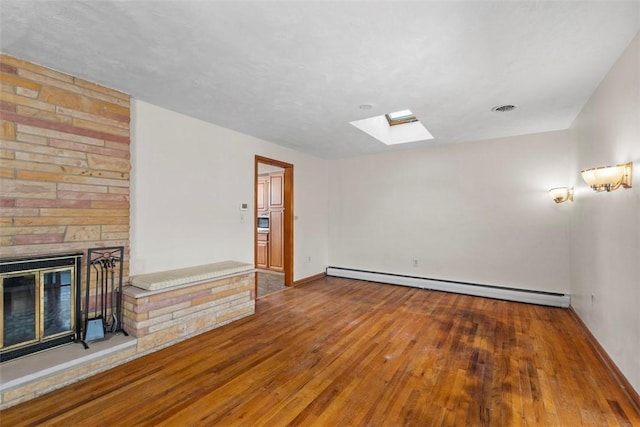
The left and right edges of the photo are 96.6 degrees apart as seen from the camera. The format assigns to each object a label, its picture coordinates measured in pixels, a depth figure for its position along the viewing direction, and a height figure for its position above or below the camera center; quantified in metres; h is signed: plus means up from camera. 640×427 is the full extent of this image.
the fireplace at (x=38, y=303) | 2.13 -0.65
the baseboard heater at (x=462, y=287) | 4.06 -1.12
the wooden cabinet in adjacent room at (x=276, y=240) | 6.15 -0.43
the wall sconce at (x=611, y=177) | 2.09 +0.32
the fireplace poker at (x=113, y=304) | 2.67 -0.80
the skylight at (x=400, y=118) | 4.54 +1.65
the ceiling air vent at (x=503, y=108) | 3.18 +1.26
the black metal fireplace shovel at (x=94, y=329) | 2.45 -0.93
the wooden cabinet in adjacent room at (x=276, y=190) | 6.07 +0.66
